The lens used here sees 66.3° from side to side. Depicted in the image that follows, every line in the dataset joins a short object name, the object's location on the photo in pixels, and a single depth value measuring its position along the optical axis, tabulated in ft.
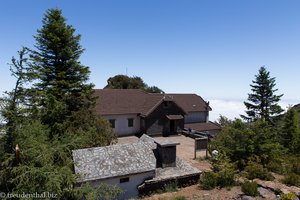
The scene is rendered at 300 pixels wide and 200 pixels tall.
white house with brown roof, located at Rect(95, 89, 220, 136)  96.48
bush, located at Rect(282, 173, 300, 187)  42.48
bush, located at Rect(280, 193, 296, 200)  32.27
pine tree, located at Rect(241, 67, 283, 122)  125.08
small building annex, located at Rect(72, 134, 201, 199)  43.57
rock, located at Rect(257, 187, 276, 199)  35.53
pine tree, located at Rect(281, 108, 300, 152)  85.71
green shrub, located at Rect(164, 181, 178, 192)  46.11
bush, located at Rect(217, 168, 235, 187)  44.16
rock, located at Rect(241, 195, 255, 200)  35.01
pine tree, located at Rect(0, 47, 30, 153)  32.94
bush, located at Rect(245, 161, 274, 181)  46.62
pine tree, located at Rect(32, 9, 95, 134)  64.39
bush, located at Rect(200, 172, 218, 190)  44.52
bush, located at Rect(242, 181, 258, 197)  36.24
